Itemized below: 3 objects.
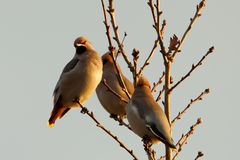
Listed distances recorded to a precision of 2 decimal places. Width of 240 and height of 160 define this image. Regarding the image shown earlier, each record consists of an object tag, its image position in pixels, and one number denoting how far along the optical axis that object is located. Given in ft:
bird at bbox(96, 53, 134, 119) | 49.32
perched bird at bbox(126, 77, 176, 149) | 34.53
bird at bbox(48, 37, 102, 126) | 43.06
